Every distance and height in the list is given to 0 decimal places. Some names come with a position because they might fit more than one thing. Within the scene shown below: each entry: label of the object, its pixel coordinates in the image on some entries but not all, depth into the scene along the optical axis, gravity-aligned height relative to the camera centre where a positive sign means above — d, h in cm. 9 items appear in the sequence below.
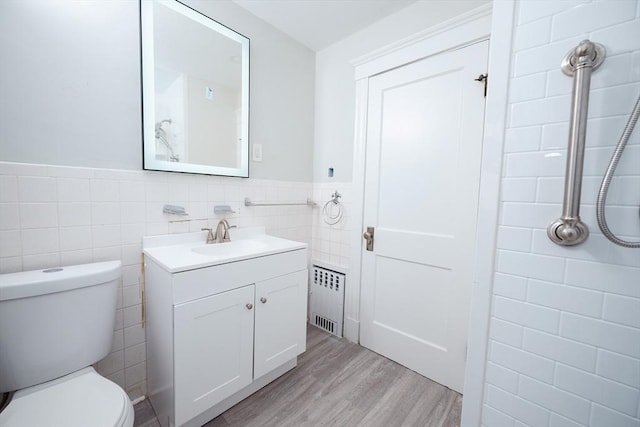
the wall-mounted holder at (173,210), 143 -9
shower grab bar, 72 +23
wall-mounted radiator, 208 -88
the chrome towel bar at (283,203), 182 -5
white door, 145 -4
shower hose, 64 +8
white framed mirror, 134 +63
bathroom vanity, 110 -64
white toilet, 83 -63
